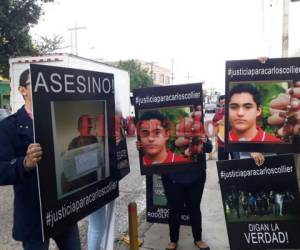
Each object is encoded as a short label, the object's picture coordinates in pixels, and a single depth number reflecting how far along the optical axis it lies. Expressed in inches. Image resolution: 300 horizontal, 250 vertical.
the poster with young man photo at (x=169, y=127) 97.8
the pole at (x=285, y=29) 169.0
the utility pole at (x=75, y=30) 1149.7
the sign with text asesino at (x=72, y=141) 59.3
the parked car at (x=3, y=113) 460.0
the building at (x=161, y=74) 2358.7
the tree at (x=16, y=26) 356.5
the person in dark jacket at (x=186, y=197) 107.5
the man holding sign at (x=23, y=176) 66.9
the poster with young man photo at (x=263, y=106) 86.3
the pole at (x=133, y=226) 89.8
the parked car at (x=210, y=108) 1187.2
